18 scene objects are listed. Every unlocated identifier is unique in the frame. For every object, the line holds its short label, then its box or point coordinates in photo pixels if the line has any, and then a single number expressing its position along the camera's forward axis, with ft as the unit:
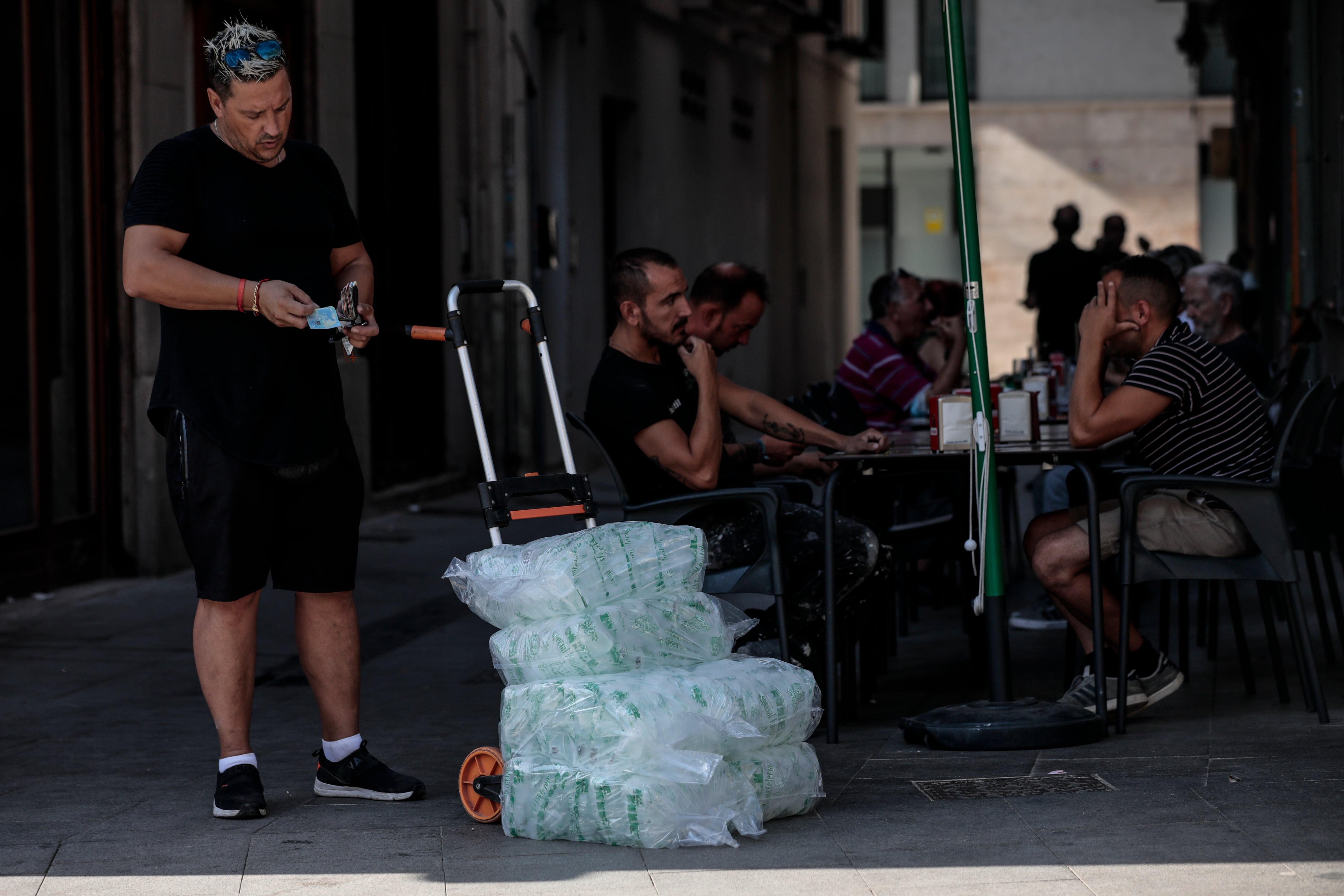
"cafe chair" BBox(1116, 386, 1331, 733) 32.35
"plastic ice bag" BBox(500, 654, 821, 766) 25.18
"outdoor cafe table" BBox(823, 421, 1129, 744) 32.42
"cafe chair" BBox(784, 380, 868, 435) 44.21
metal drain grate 28.22
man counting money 27.37
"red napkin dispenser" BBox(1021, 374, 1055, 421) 43.29
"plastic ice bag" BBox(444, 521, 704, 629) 26.30
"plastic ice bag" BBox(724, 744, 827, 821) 26.43
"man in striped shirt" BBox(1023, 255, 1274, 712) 33.01
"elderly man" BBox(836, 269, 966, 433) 48.49
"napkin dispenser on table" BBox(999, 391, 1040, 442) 35.96
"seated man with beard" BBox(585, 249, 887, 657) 32.65
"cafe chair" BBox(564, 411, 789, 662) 32.14
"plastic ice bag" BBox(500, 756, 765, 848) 25.30
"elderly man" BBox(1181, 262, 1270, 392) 48.03
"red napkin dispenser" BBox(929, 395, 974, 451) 33.58
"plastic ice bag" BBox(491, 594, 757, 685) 25.99
